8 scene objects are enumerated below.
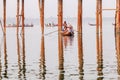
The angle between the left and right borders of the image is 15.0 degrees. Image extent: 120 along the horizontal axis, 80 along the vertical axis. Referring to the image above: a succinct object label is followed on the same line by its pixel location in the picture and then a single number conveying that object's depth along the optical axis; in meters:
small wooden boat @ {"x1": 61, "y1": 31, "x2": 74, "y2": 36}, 51.38
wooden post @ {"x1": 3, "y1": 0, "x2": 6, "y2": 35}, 44.98
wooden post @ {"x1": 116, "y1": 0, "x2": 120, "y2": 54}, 38.78
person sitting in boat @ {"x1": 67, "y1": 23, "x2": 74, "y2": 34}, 50.77
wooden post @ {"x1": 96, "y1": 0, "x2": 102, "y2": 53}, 39.39
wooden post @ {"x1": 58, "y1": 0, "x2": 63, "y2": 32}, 34.37
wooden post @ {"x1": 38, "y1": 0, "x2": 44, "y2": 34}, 38.47
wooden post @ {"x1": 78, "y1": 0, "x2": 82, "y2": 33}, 36.16
